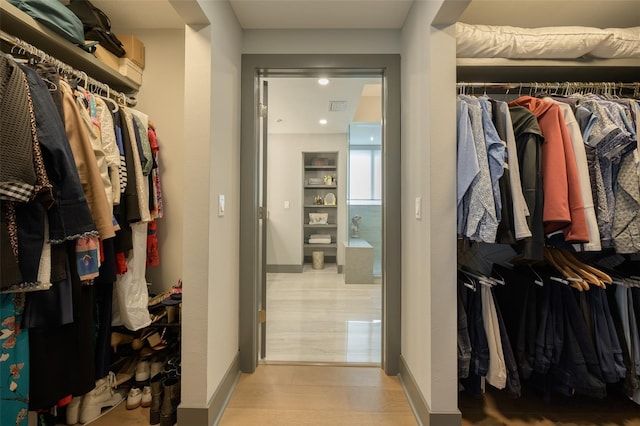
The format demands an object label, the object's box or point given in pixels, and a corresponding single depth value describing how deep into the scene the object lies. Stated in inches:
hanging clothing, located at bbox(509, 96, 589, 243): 49.8
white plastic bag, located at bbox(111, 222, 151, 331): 60.0
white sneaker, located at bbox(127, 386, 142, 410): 61.3
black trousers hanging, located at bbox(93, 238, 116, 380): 57.4
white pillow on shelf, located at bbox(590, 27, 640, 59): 60.2
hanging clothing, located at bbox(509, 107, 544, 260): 51.3
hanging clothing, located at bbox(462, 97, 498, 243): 49.9
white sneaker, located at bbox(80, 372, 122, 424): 57.7
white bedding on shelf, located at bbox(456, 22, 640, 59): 59.6
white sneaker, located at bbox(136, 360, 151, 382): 64.0
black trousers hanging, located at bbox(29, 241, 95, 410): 45.6
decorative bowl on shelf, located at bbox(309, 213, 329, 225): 207.6
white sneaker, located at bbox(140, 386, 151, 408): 62.3
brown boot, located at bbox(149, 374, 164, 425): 57.3
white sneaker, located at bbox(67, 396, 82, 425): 56.4
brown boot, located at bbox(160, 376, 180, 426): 55.9
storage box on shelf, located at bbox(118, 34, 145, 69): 70.9
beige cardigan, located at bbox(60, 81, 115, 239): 47.9
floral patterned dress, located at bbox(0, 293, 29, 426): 41.9
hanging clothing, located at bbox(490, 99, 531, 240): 50.2
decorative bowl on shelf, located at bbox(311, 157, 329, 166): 205.5
